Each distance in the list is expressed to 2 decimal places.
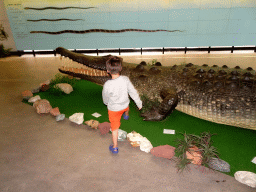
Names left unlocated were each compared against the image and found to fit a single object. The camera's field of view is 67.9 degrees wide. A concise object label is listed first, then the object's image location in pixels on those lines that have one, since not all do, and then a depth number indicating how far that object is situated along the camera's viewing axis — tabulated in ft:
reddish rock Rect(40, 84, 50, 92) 15.88
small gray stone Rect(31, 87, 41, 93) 15.69
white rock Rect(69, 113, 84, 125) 11.17
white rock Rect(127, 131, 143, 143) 9.30
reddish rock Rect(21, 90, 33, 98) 14.95
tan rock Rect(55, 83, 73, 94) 15.48
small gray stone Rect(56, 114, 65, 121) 11.59
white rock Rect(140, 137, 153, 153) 8.90
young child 7.54
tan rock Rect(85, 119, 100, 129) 10.61
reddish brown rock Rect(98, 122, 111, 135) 10.23
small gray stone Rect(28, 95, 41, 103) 14.05
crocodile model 9.87
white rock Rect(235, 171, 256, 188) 6.96
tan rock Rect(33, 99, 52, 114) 12.37
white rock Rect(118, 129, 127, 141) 9.66
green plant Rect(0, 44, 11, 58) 30.32
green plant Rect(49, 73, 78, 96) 15.24
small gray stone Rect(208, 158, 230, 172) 7.64
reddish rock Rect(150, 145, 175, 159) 8.46
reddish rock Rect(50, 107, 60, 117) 12.05
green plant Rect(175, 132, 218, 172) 7.86
